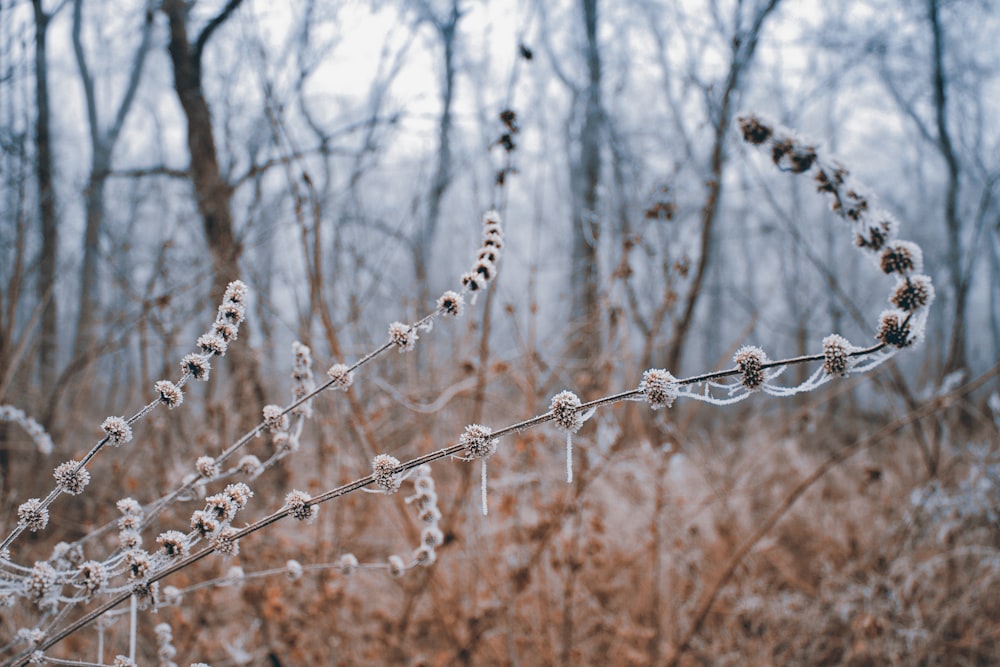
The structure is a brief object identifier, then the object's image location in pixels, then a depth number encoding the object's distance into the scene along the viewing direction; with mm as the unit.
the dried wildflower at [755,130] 775
